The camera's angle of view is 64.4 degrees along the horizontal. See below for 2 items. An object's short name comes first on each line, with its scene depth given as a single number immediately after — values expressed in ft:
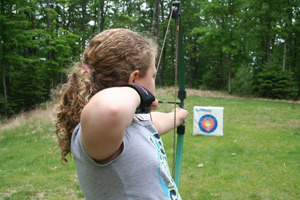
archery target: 19.70
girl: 1.79
